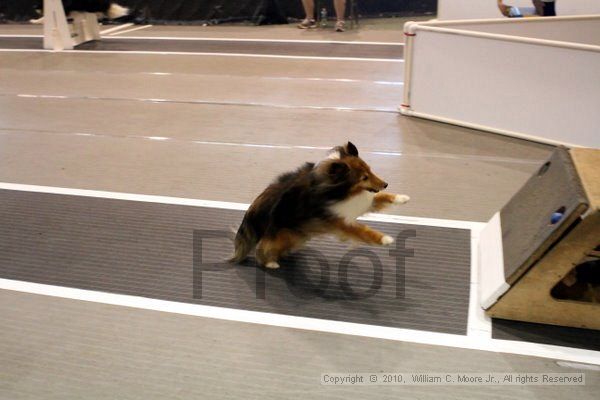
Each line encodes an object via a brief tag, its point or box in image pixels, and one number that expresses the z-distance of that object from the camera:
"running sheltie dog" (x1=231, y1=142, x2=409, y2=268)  2.11
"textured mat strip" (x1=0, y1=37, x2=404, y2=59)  5.97
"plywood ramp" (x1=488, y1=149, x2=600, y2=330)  1.76
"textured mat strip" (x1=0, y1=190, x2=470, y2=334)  2.21
